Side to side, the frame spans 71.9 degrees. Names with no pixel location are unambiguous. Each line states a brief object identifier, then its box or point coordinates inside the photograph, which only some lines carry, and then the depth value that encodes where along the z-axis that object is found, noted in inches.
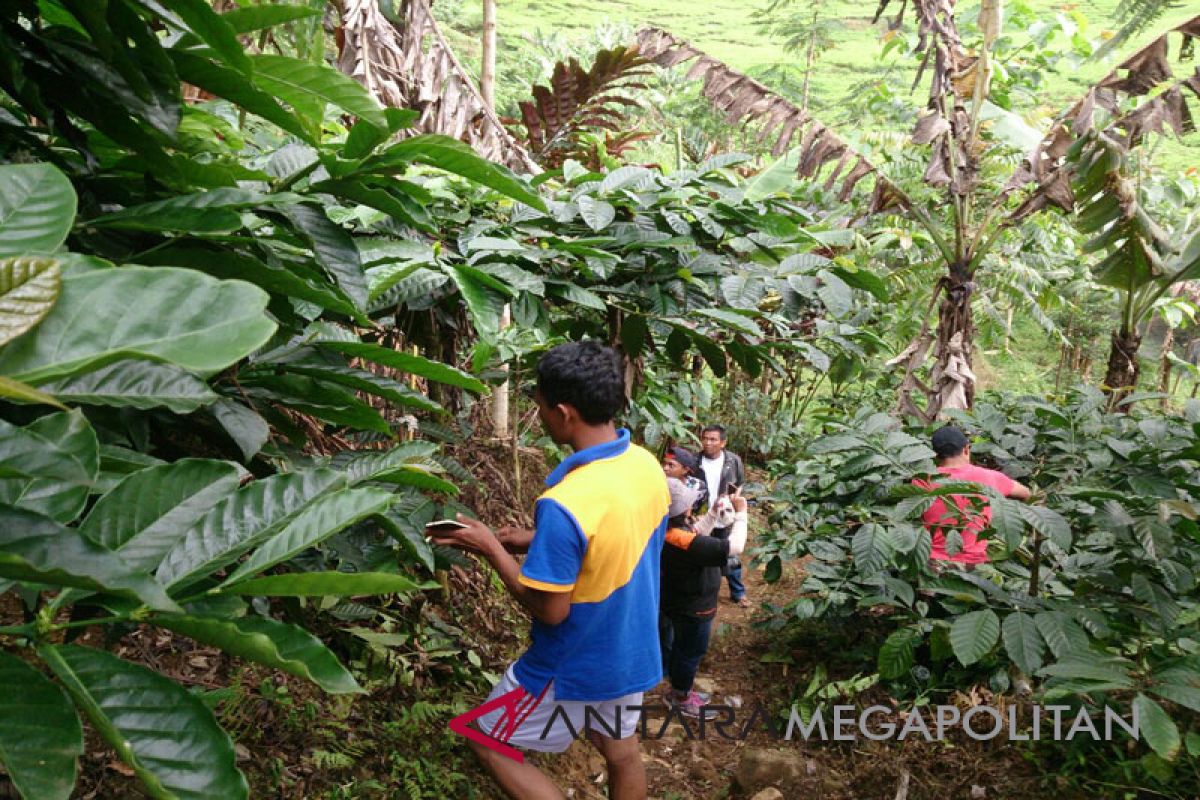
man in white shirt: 192.9
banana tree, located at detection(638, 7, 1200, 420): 191.3
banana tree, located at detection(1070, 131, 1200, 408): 180.5
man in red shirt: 116.9
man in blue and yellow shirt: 77.5
